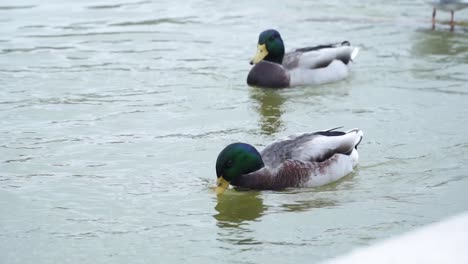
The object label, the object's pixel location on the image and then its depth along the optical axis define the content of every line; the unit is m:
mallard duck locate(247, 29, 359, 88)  20.00
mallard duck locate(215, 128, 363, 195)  12.20
